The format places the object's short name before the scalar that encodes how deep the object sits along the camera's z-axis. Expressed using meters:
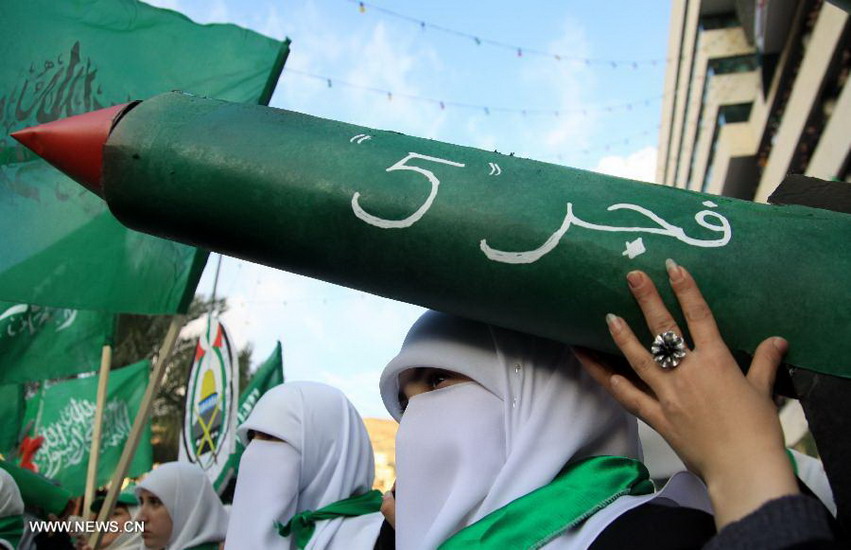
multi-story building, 9.88
